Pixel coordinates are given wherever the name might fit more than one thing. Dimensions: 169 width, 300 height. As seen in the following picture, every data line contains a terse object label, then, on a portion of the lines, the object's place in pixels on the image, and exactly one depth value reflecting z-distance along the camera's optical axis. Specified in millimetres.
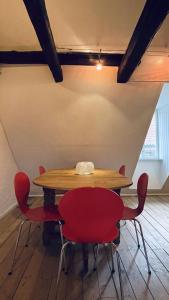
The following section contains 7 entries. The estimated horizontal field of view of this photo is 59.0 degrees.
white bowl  2050
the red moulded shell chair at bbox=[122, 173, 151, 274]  1426
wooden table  1409
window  3612
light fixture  2018
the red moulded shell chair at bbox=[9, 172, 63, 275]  1449
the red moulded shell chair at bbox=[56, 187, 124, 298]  1012
